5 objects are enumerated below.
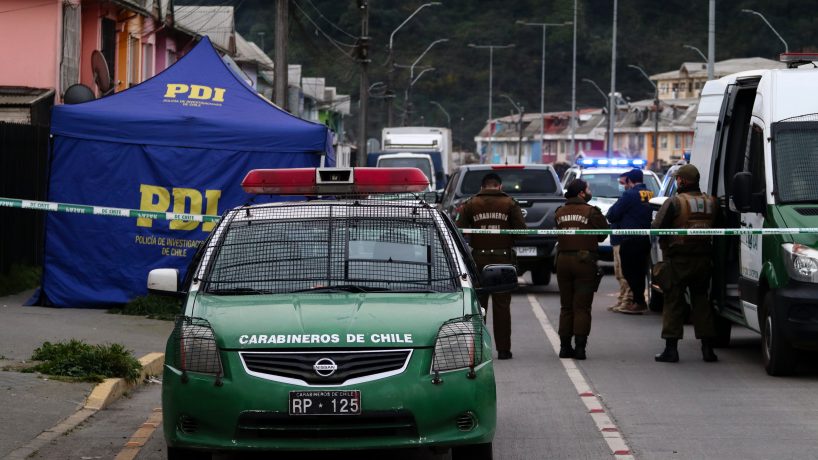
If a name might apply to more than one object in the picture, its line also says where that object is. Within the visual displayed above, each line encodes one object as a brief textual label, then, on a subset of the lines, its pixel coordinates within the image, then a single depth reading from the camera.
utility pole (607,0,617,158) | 59.92
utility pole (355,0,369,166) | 44.34
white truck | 50.91
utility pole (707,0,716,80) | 36.00
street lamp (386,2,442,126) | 60.21
